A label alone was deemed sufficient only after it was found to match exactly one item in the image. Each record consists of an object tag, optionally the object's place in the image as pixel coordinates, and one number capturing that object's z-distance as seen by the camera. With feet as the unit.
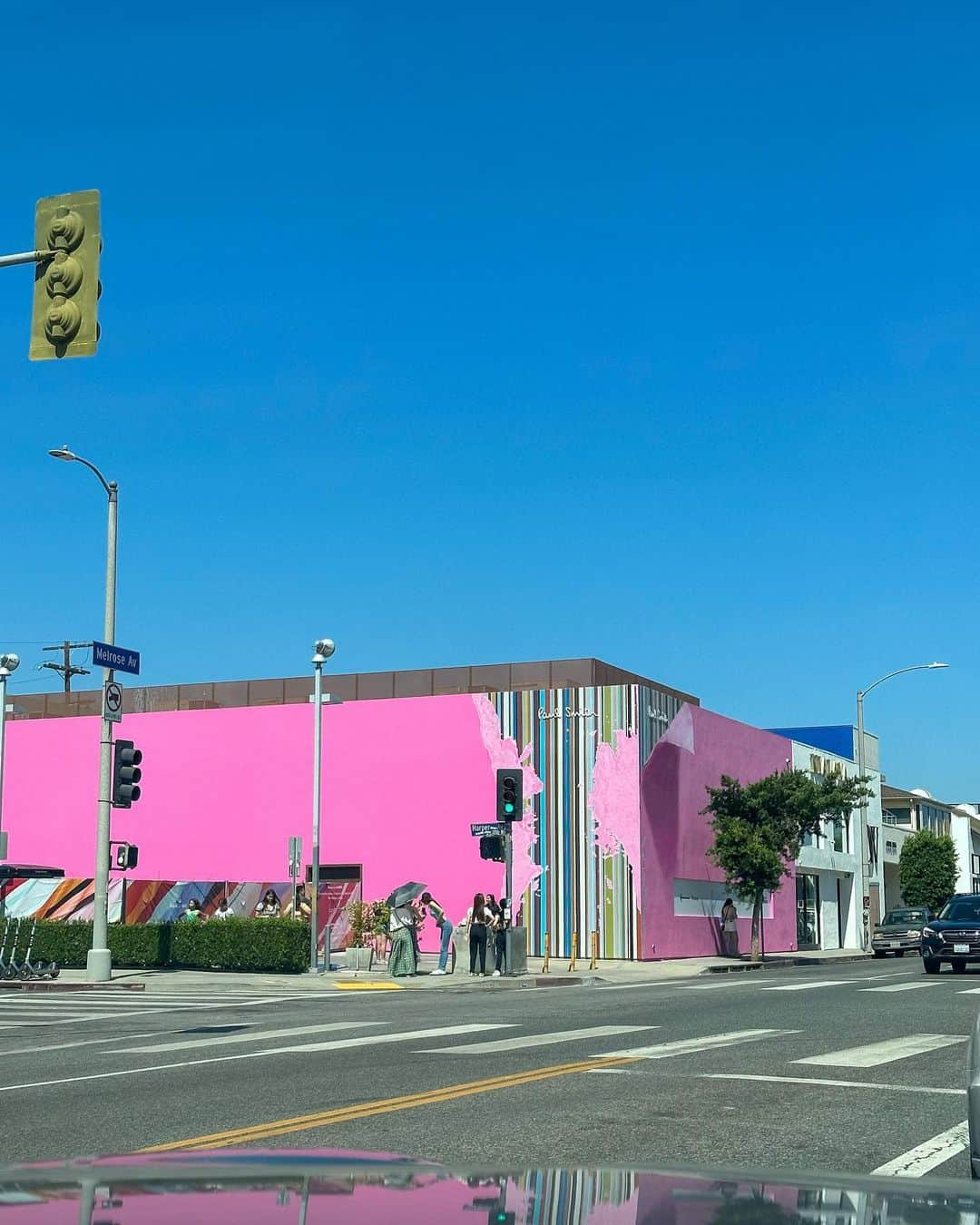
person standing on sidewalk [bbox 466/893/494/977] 99.50
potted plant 123.03
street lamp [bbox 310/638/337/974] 101.50
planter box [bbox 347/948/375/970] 105.40
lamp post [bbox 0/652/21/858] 131.87
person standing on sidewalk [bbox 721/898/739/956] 138.62
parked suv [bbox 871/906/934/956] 154.30
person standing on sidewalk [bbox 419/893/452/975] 102.37
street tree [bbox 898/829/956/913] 282.36
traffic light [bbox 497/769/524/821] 96.07
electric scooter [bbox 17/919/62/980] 88.74
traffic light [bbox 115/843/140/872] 89.71
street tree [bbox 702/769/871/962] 135.95
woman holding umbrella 96.22
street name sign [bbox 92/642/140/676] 86.99
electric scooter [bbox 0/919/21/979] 89.20
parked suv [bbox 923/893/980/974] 96.58
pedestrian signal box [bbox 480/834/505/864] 96.53
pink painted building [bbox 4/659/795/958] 127.85
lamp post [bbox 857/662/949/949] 168.25
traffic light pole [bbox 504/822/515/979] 97.44
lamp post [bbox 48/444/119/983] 88.48
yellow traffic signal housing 36.32
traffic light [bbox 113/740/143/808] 87.30
